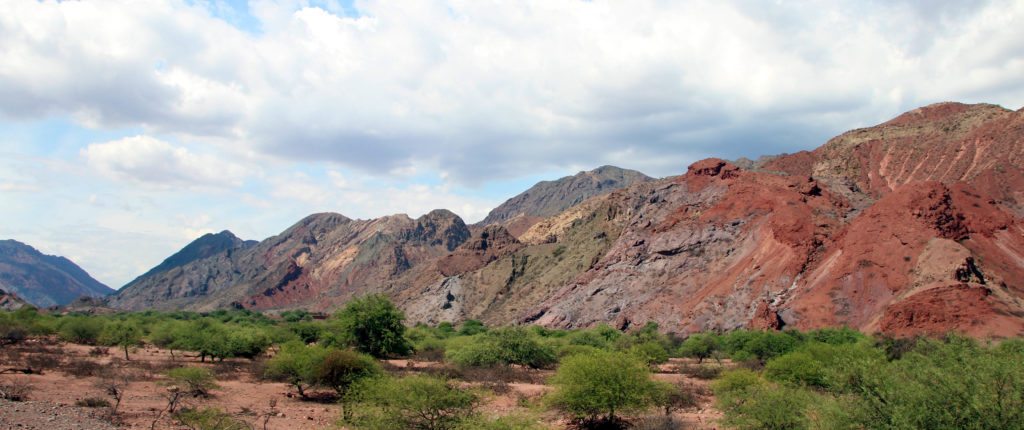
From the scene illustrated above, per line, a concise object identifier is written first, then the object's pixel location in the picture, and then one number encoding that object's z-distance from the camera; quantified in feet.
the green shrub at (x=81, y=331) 179.63
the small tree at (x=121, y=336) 154.63
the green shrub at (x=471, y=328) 279.28
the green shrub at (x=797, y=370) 95.76
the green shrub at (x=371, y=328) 155.12
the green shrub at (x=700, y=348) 181.95
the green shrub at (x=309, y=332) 199.93
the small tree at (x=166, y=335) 165.84
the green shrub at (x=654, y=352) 157.14
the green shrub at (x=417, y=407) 58.29
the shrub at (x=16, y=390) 75.25
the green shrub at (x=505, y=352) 145.28
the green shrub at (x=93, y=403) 74.86
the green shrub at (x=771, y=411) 59.41
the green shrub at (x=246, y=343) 151.94
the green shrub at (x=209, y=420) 58.80
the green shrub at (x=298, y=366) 93.15
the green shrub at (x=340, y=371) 92.63
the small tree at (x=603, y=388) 73.51
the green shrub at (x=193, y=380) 85.97
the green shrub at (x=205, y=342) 142.41
